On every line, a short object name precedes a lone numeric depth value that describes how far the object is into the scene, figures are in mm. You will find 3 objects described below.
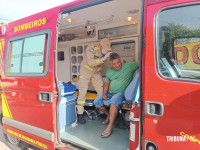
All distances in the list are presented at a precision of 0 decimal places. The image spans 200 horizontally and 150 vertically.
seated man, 4020
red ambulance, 2096
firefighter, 4543
